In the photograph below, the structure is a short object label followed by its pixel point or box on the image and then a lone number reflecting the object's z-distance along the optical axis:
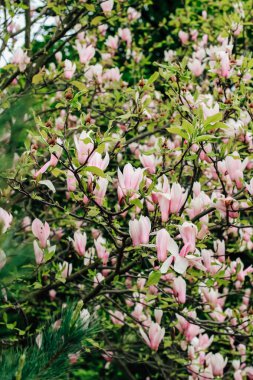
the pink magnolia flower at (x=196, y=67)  4.14
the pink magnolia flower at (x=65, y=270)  2.89
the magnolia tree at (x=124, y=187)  1.39
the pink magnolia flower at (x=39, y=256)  2.30
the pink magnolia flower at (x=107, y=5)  3.94
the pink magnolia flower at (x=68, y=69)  3.69
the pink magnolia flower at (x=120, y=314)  4.12
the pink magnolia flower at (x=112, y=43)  4.76
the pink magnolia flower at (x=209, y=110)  2.48
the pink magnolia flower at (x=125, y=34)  5.09
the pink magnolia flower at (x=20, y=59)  3.82
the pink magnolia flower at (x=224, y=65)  3.04
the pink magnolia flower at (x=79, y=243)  2.83
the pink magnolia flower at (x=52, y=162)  2.18
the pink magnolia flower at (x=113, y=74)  4.21
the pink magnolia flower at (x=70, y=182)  2.44
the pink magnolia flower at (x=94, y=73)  3.86
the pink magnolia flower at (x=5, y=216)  1.68
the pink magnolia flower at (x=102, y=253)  2.88
